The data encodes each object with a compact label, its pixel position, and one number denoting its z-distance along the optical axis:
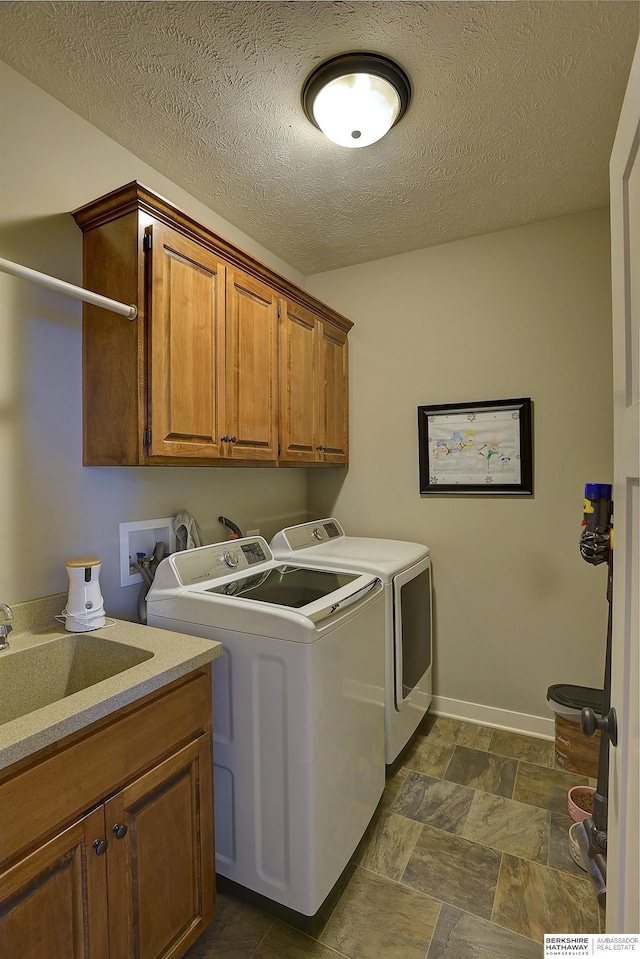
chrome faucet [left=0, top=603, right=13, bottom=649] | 1.33
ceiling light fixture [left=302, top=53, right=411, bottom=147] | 1.44
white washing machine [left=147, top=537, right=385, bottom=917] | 1.38
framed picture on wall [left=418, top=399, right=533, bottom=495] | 2.46
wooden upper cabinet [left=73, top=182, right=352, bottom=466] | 1.54
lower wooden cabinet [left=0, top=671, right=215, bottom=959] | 0.92
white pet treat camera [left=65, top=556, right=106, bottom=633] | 1.49
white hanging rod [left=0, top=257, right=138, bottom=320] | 1.21
